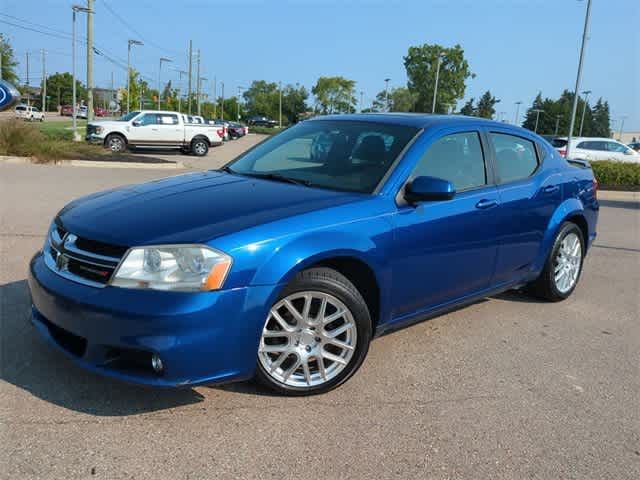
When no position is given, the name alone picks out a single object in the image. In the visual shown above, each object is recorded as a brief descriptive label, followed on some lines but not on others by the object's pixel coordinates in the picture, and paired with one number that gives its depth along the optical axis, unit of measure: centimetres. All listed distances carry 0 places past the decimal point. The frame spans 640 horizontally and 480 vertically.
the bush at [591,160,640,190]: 1800
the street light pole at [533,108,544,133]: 10150
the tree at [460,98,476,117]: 9456
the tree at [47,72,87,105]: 11344
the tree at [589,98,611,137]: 12288
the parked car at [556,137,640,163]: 2208
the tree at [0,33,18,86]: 7762
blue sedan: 285
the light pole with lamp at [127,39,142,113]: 5762
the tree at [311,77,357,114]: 11256
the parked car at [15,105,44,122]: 5926
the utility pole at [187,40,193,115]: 5838
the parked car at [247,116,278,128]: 9144
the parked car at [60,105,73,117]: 8712
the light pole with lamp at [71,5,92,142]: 2518
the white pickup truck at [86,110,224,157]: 2292
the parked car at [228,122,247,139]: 4738
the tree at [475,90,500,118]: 10499
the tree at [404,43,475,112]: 9769
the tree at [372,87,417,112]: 9288
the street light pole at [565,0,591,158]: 2284
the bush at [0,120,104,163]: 1680
